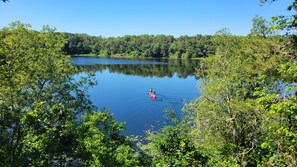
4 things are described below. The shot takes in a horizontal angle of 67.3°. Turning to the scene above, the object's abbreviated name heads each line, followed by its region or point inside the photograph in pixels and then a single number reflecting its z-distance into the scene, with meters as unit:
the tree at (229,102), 16.51
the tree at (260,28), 21.60
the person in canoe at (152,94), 47.54
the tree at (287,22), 7.54
